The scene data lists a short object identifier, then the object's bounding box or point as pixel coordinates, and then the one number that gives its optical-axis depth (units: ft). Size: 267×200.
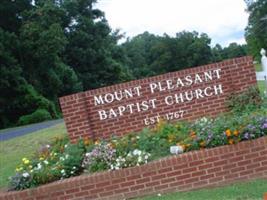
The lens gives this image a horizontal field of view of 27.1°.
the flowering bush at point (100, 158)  28.09
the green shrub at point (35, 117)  137.19
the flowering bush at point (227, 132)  26.94
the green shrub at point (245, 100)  33.63
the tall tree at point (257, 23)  297.94
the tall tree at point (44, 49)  149.16
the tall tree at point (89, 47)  198.59
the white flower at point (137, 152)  27.96
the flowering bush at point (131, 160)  27.32
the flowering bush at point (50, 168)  28.17
